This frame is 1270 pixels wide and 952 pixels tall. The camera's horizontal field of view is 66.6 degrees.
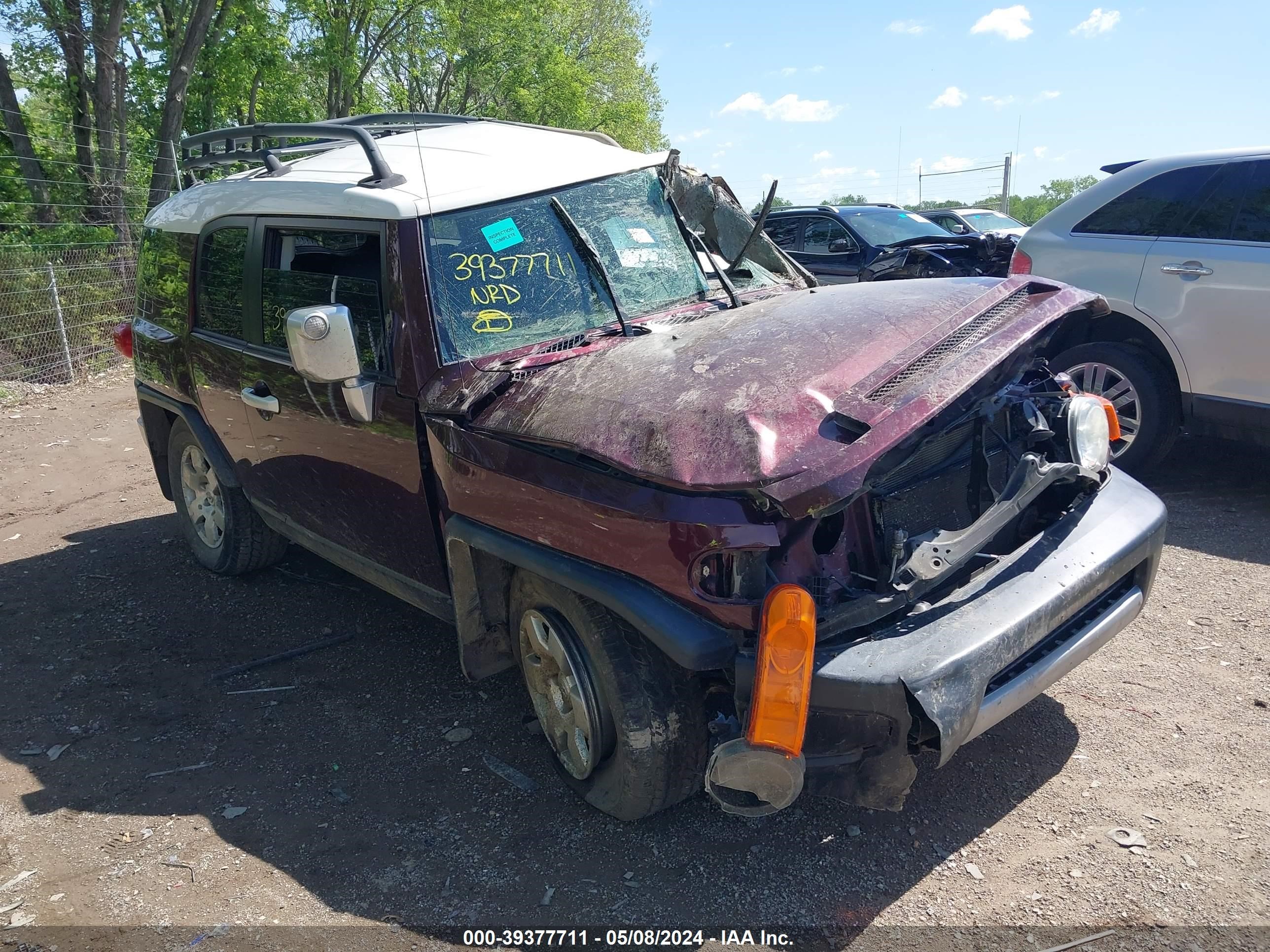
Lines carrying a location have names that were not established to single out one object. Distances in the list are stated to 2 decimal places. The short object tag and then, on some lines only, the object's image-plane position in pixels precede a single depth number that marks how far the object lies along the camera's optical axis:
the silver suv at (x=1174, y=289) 5.19
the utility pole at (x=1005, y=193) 26.64
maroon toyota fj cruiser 2.49
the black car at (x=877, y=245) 9.55
